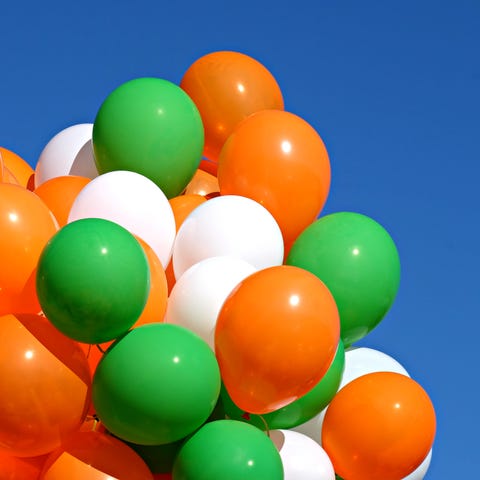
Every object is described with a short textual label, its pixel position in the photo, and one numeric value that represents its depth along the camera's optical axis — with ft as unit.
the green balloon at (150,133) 34.26
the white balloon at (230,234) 31.97
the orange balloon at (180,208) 34.28
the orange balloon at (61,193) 33.21
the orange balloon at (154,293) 29.53
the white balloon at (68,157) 37.63
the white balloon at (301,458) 30.11
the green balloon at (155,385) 26.46
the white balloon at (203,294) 29.59
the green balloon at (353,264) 32.67
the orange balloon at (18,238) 28.47
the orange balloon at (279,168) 34.03
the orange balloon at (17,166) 38.52
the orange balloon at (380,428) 30.93
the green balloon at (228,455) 26.54
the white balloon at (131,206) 31.65
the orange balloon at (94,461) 27.03
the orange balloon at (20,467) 28.65
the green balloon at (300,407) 30.26
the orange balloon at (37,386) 26.44
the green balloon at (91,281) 26.19
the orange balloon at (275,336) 27.60
